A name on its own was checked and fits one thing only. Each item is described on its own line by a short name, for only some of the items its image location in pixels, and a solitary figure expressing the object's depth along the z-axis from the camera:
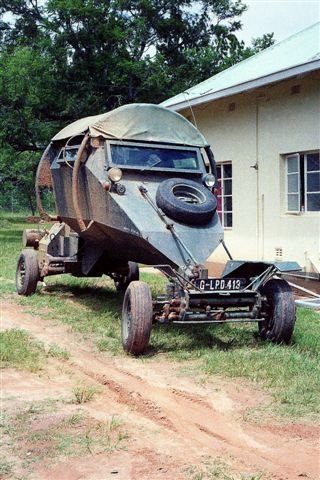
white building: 10.80
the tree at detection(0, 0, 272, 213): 22.64
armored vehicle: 6.93
